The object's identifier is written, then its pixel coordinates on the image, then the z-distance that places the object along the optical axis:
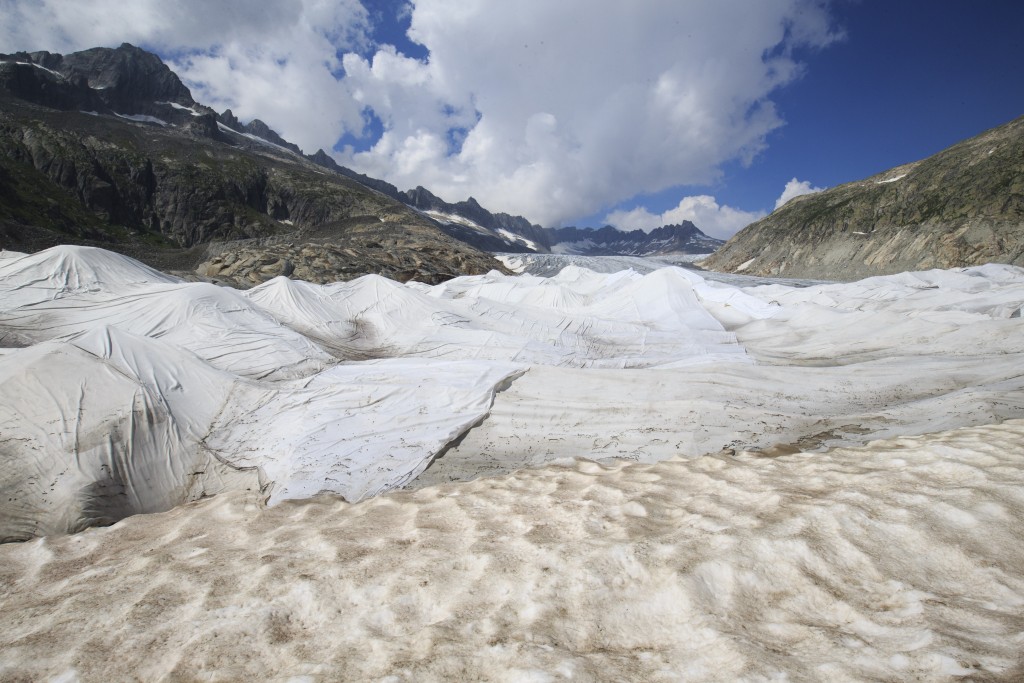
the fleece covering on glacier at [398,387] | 5.88
